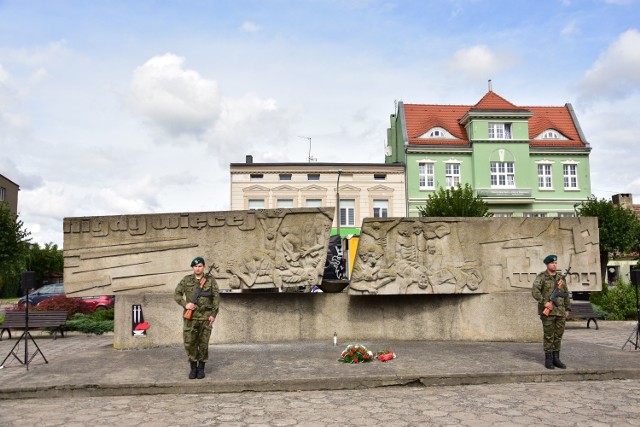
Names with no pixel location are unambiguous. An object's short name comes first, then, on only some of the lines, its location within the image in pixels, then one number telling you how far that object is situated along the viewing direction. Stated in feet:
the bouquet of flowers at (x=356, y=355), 31.55
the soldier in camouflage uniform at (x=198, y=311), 28.17
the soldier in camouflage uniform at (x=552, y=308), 29.99
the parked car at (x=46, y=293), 79.41
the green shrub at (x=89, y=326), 51.93
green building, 131.03
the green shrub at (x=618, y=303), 61.98
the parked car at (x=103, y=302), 67.34
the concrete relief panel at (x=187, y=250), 38.83
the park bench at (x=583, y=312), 52.70
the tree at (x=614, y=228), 112.37
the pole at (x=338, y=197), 126.31
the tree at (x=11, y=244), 102.83
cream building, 129.80
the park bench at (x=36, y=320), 47.14
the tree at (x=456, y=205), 107.76
